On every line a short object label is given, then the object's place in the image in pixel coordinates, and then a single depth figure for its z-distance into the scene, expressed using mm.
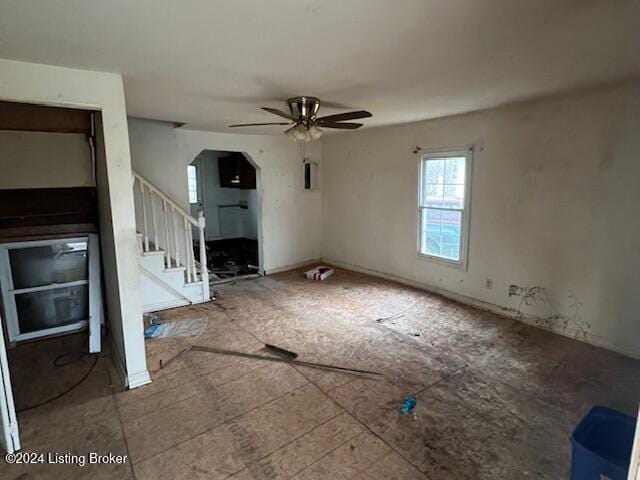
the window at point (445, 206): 4500
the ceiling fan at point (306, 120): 3307
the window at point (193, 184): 8570
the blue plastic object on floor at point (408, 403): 2500
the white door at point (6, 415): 2064
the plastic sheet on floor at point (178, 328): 3752
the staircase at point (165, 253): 4355
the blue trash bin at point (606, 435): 1627
